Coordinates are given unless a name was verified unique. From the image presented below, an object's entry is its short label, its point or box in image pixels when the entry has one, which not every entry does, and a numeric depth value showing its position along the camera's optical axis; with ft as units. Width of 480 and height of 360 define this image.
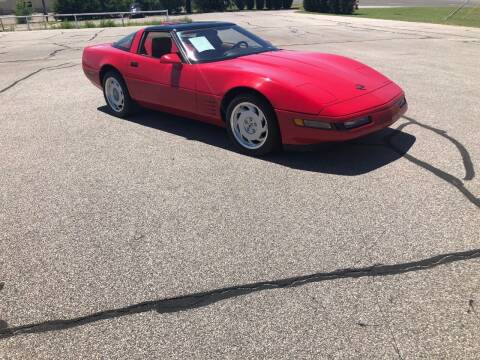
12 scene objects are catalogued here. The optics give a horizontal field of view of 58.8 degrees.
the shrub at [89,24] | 82.64
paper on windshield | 16.78
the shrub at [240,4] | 145.34
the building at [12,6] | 172.14
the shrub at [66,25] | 83.51
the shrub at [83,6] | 120.88
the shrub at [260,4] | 143.33
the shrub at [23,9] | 133.92
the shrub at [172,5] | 137.08
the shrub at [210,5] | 141.07
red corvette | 13.41
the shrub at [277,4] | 140.56
